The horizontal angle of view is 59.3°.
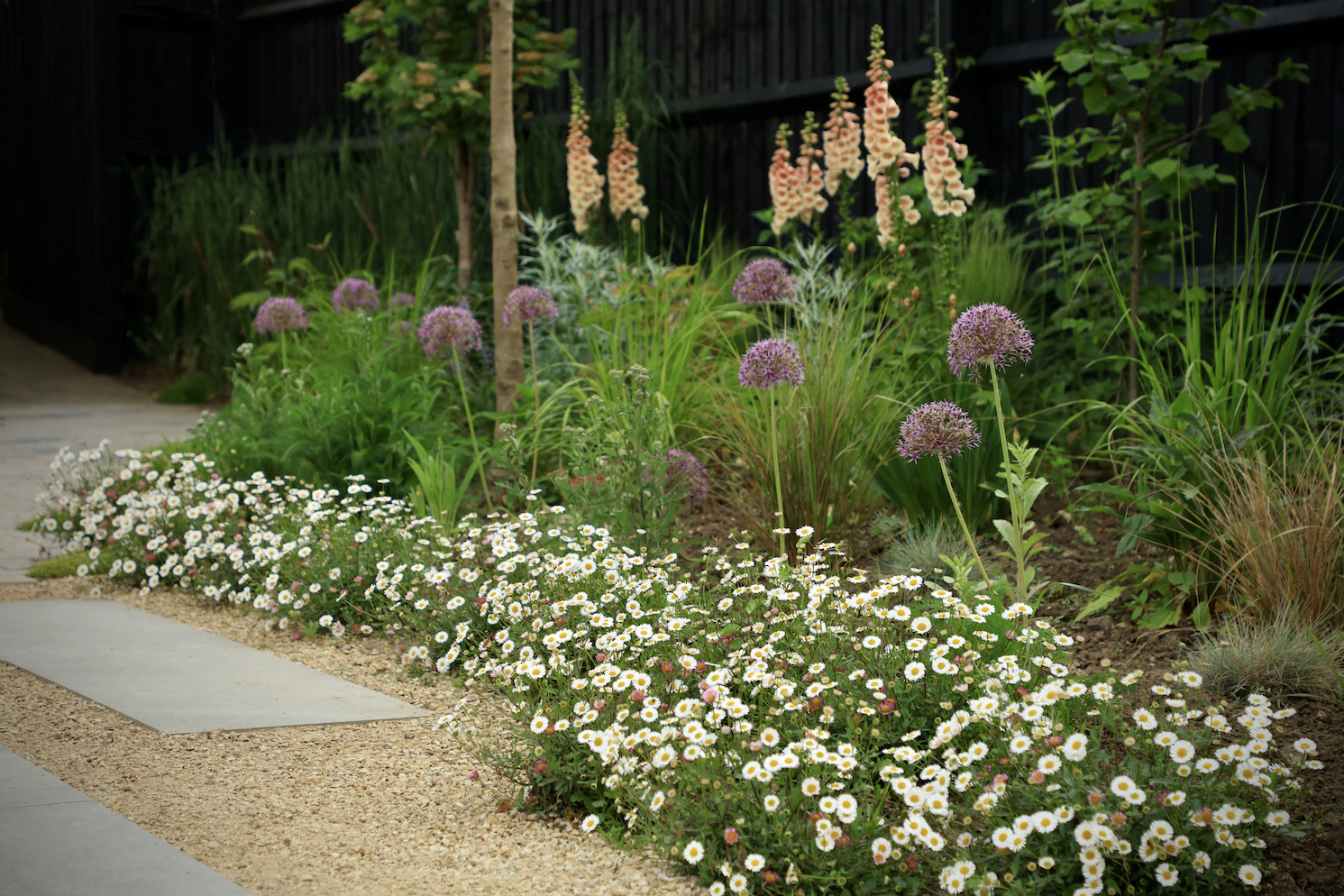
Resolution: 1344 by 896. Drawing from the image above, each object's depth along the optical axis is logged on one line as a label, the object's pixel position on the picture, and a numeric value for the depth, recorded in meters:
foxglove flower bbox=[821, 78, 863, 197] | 4.96
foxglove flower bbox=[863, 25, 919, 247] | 4.31
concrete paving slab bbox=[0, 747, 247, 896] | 1.85
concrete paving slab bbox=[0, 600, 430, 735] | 2.77
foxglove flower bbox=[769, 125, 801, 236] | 5.29
